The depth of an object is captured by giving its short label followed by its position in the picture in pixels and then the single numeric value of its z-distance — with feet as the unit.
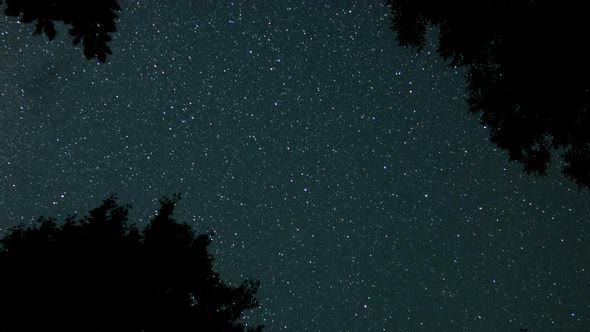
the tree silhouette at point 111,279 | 31.48
